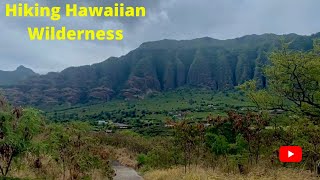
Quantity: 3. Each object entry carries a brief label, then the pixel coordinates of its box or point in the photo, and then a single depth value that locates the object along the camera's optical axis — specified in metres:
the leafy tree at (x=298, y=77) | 15.27
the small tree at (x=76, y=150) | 13.11
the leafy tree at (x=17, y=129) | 10.09
